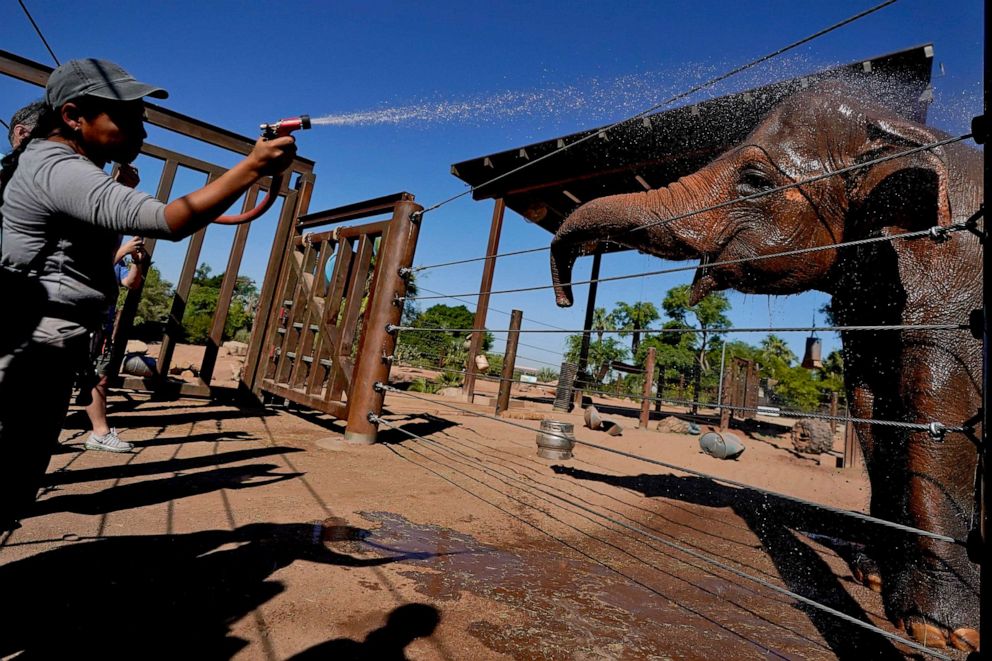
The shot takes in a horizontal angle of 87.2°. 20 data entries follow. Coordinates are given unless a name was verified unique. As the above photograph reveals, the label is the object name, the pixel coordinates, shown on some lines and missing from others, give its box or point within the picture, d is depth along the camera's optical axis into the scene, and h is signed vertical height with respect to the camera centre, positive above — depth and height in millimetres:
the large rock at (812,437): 11391 +64
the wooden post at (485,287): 10914 +2217
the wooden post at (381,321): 4305 +409
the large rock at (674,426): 11984 -193
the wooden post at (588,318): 13250 +2321
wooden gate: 4383 +483
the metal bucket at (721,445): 8414 -320
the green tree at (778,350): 44025 +7629
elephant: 2002 +901
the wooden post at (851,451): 9210 -95
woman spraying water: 1186 +223
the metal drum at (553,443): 4973 -424
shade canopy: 4758 +4369
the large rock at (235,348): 17188 -41
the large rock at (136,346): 14928 -438
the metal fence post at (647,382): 11320 +729
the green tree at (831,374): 30531 +4247
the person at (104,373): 3158 -300
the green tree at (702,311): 32594 +7374
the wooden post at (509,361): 9281 +581
